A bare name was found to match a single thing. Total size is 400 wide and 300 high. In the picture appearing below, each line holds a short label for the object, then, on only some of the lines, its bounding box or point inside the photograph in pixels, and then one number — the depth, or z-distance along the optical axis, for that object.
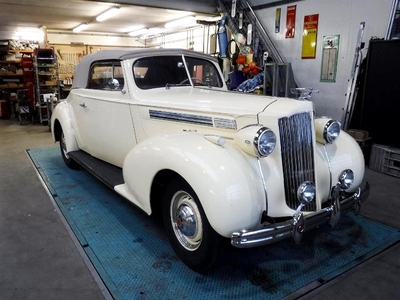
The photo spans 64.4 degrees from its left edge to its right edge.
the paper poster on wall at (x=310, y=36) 6.38
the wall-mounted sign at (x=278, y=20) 7.10
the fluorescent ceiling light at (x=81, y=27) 11.91
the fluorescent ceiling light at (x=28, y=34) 12.72
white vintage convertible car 1.94
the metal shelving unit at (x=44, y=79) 8.41
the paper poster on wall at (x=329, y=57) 6.02
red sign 6.78
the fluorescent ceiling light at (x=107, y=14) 8.57
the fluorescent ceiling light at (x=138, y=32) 13.48
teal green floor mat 2.12
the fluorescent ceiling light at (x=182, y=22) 10.19
